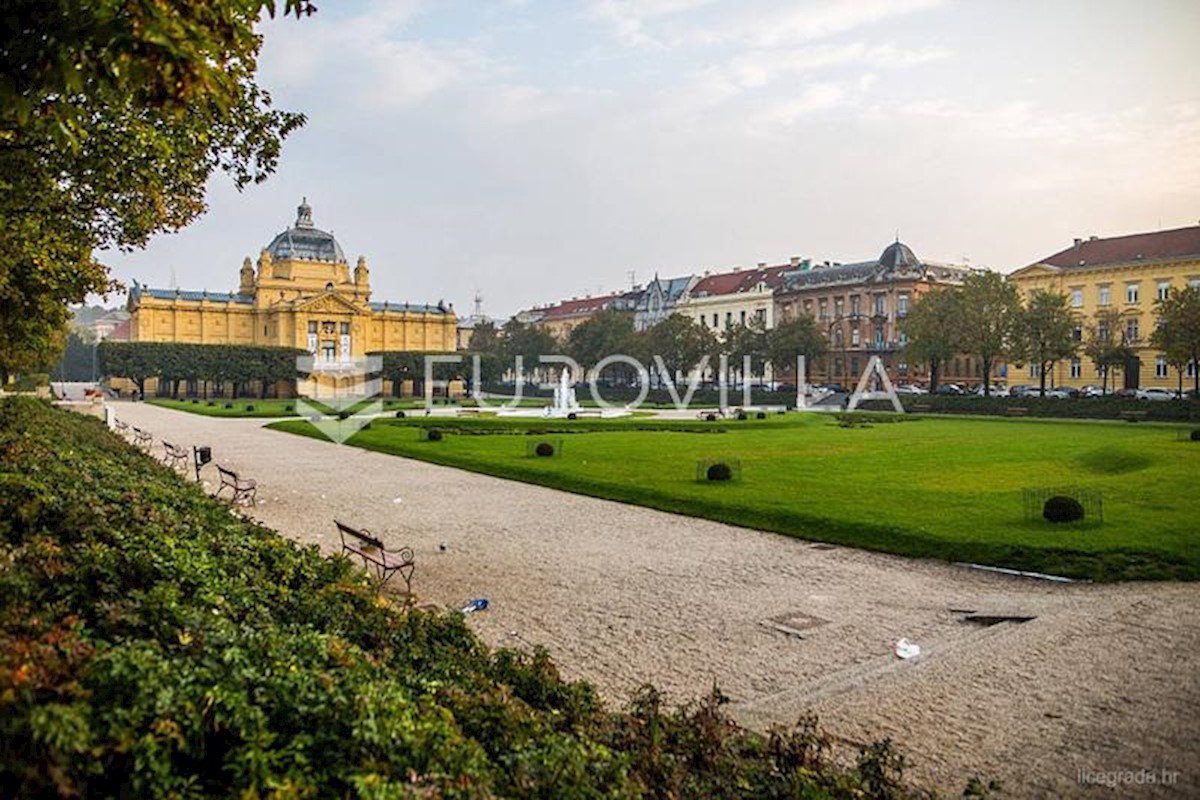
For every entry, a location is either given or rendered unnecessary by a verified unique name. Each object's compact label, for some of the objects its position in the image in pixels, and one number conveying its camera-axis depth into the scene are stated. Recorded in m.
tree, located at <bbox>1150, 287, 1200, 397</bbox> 50.41
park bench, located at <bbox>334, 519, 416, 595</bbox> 11.37
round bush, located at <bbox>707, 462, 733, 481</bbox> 22.11
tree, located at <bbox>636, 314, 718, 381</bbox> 84.25
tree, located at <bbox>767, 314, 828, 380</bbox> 77.38
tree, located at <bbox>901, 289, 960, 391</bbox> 63.50
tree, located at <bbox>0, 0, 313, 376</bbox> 4.73
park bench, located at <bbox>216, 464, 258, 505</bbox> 18.55
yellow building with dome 107.56
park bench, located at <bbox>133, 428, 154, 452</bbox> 30.58
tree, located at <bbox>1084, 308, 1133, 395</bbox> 63.06
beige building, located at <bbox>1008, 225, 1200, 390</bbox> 70.06
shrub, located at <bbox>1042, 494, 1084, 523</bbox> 15.86
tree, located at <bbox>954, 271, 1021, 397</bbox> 61.03
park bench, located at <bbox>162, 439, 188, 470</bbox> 24.77
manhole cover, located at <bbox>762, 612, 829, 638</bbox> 10.23
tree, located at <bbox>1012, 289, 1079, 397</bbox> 59.50
